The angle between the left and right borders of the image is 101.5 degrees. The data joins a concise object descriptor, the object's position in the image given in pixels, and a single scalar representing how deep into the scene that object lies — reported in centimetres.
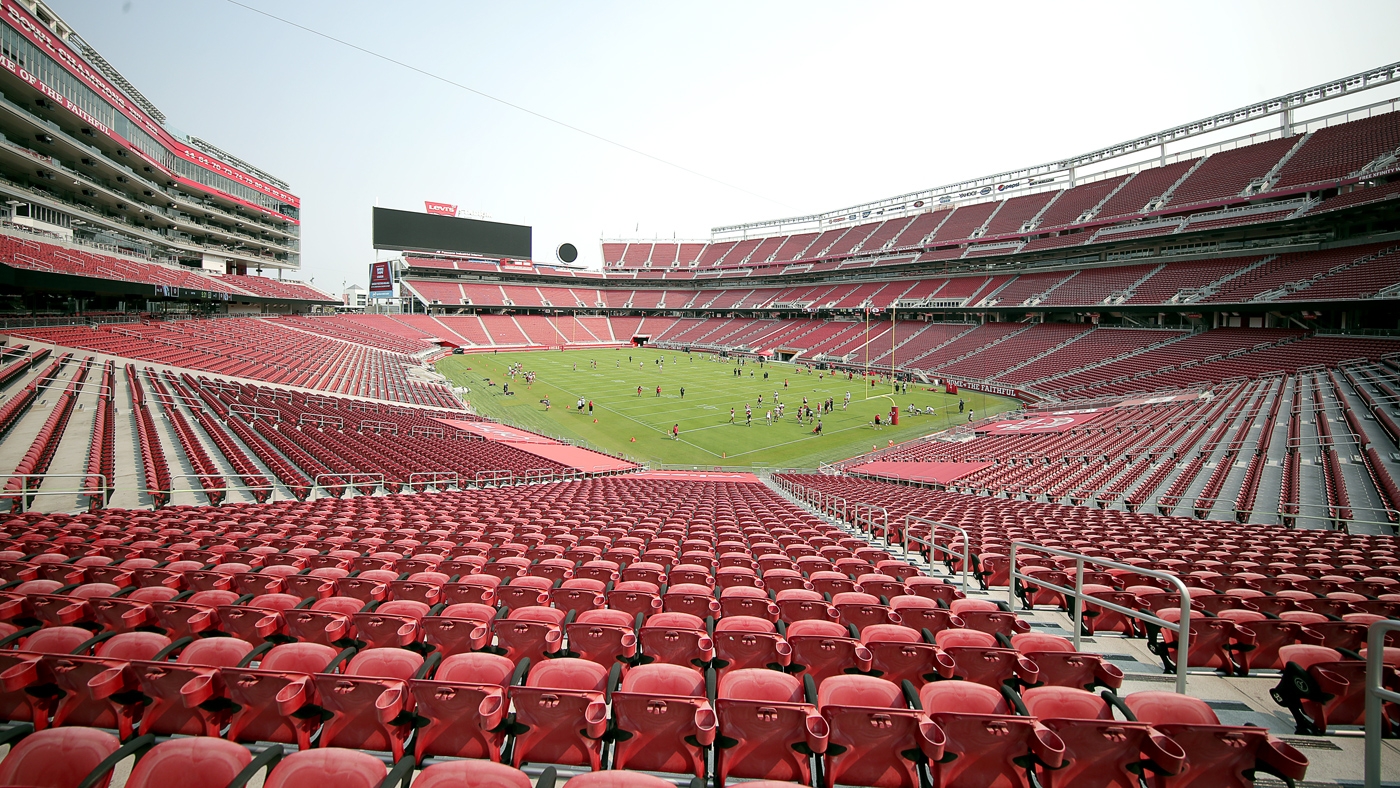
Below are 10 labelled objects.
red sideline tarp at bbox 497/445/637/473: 2606
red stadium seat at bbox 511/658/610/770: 320
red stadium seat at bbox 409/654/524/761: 324
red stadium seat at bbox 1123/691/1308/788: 284
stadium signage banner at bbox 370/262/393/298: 8906
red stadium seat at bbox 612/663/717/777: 314
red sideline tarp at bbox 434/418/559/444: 2947
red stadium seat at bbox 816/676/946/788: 306
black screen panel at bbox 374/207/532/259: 8931
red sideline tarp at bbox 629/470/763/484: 2532
